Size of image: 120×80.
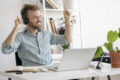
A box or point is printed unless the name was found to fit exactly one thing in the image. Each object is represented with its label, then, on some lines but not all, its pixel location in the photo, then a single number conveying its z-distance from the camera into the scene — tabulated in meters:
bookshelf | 3.41
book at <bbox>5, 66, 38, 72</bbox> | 1.76
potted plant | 1.92
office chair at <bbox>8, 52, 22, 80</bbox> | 2.55
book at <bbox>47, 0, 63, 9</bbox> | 3.40
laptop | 1.72
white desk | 1.48
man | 2.33
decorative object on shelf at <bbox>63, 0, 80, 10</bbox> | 3.60
